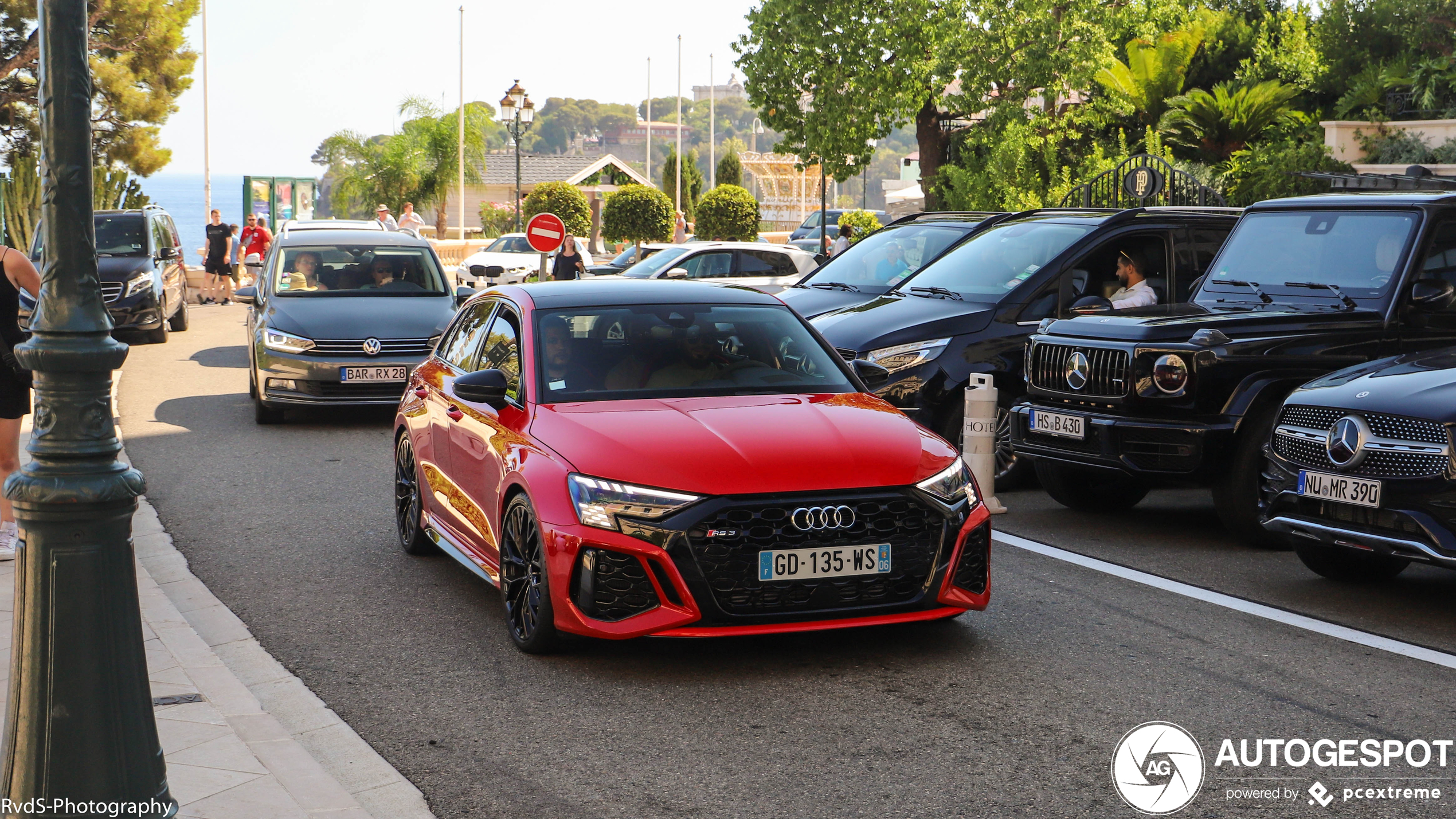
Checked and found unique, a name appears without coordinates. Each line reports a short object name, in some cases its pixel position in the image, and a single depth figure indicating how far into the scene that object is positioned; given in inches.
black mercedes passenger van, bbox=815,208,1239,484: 404.5
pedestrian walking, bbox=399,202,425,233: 1392.7
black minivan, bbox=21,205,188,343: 821.2
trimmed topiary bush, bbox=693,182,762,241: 2129.7
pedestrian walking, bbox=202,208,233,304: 1160.2
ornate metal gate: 653.9
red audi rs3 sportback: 219.6
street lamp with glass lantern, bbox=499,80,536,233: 1546.5
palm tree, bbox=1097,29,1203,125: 1180.5
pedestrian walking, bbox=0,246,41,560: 294.4
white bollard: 372.2
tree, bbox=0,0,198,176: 1512.1
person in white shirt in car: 415.2
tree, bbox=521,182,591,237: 2235.5
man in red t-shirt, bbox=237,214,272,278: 1280.8
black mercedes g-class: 326.3
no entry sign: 858.1
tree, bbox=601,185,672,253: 2123.5
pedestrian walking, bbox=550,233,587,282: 966.4
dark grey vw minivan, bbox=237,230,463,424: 519.2
